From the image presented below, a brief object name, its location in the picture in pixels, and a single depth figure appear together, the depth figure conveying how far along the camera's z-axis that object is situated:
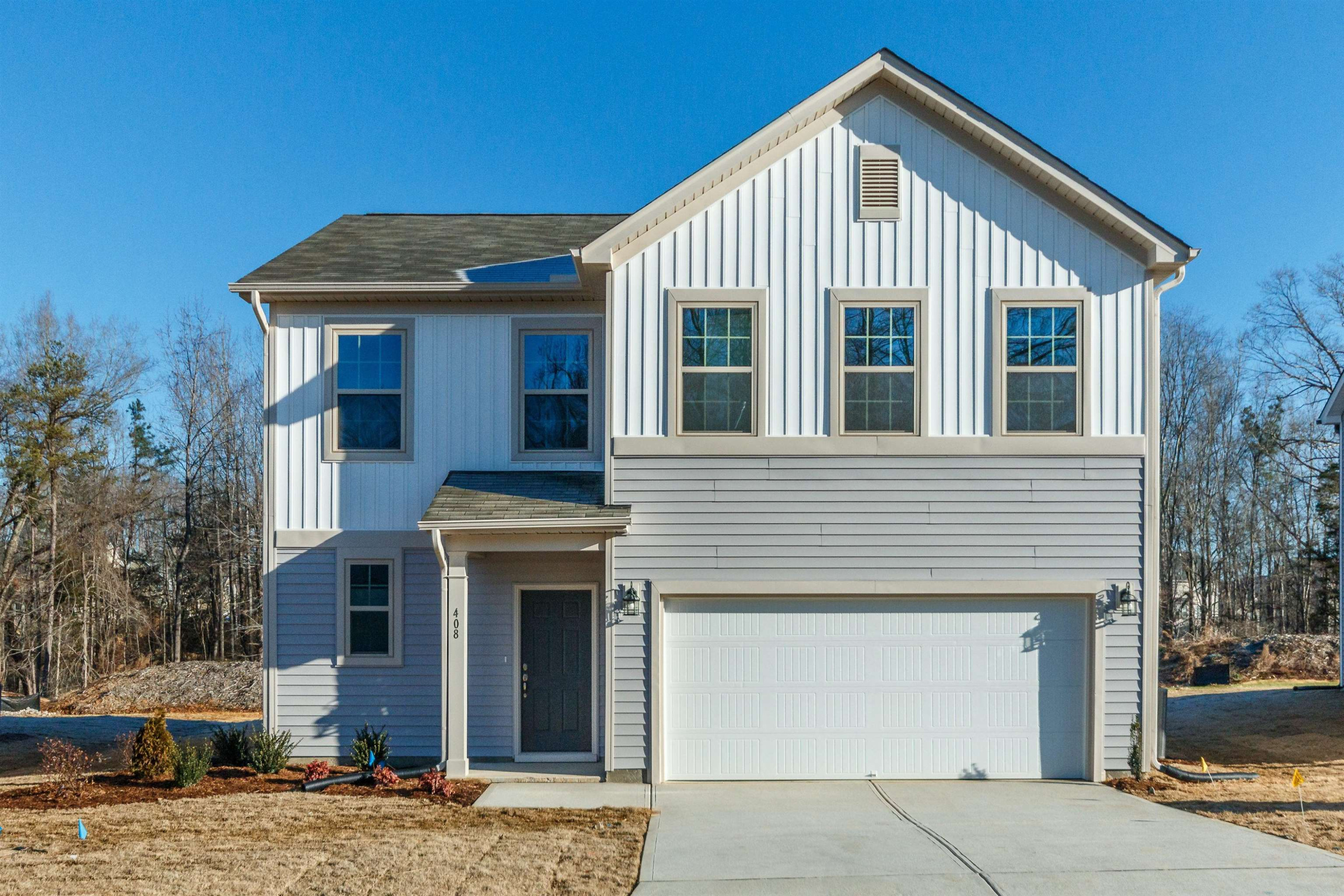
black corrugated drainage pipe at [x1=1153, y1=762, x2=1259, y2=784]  10.04
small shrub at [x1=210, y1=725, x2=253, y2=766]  10.80
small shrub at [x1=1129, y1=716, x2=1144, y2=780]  9.98
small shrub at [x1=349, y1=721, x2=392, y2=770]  10.30
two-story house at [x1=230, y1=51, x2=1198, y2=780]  10.16
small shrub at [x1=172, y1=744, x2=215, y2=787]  9.64
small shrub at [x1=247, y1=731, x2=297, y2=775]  10.48
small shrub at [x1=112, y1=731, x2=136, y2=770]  10.17
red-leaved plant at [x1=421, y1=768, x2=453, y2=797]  9.28
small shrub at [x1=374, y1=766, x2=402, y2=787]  9.68
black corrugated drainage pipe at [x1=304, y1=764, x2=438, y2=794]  9.66
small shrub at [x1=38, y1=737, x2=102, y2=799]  9.35
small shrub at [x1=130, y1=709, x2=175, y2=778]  9.94
